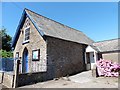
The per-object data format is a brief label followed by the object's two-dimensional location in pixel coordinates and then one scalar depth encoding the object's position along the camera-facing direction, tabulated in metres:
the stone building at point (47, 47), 9.10
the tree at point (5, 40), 26.18
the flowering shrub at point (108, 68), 8.88
